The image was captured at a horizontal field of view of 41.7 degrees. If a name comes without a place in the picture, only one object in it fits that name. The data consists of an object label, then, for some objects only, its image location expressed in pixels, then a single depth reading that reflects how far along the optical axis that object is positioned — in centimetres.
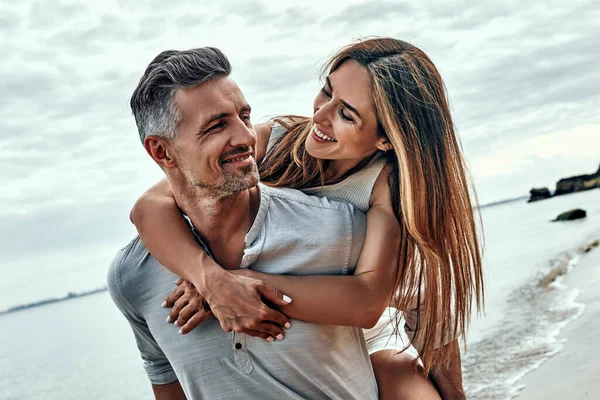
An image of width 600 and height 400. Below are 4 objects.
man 241
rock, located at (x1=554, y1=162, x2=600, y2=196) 5622
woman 256
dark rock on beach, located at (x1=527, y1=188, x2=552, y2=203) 6662
